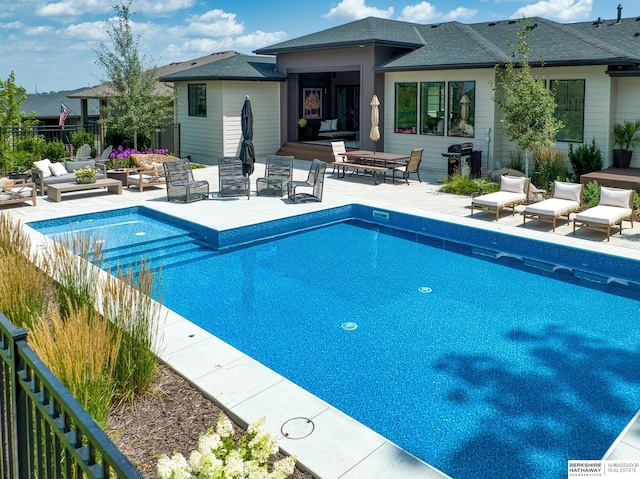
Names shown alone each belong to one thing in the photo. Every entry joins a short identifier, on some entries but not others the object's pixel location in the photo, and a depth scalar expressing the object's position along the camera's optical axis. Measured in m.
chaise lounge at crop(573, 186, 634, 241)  10.33
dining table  16.39
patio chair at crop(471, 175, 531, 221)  11.95
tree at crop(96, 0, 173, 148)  18.94
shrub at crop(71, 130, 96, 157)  20.03
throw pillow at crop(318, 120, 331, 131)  23.84
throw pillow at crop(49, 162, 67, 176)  14.36
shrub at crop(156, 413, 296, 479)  2.60
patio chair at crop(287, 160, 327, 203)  13.29
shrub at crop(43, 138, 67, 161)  17.09
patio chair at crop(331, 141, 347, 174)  17.94
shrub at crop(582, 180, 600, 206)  12.55
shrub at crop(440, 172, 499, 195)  14.44
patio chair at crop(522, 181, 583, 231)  11.10
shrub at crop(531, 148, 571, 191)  14.49
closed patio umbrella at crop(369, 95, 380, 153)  17.02
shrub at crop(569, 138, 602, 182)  14.53
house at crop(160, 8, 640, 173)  14.73
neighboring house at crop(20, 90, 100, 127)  40.62
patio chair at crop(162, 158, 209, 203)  13.45
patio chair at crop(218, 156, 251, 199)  14.06
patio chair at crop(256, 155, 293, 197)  14.23
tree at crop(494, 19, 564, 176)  13.47
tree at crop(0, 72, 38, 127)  17.42
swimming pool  4.99
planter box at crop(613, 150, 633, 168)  14.40
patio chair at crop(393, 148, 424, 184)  15.95
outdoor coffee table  13.62
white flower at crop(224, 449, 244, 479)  2.61
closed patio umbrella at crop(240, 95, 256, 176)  14.47
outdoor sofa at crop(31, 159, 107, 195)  14.09
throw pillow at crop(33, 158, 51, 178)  14.10
